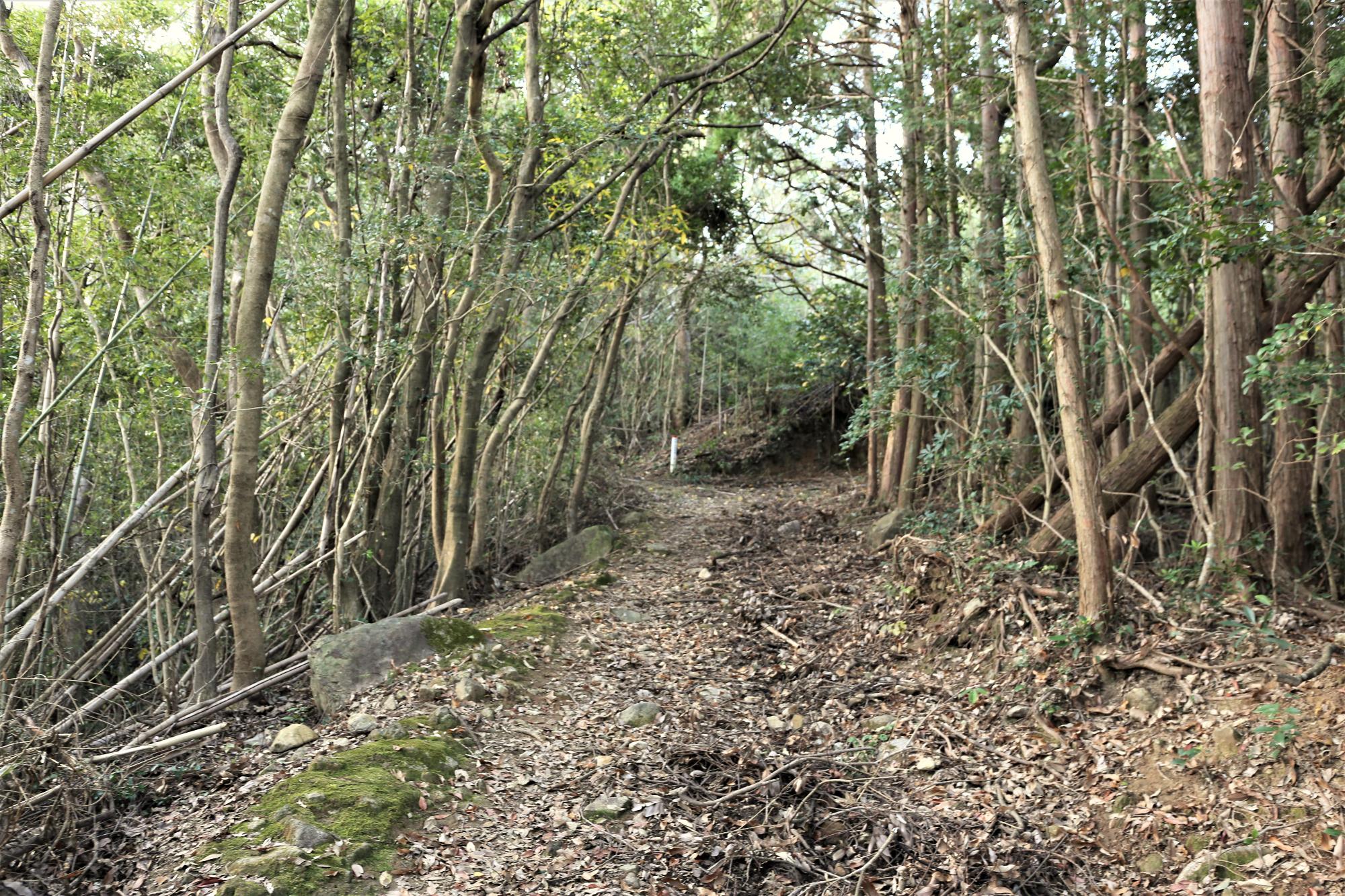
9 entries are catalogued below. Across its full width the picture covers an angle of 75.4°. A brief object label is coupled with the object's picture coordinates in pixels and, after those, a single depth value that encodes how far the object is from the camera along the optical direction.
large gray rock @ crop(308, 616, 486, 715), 5.77
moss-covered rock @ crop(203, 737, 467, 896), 3.57
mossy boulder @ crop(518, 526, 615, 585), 10.13
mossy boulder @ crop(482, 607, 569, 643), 6.81
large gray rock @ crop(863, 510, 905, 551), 9.62
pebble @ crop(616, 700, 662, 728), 5.54
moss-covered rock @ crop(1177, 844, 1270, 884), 3.63
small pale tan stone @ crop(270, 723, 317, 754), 5.12
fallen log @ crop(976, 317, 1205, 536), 6.28
